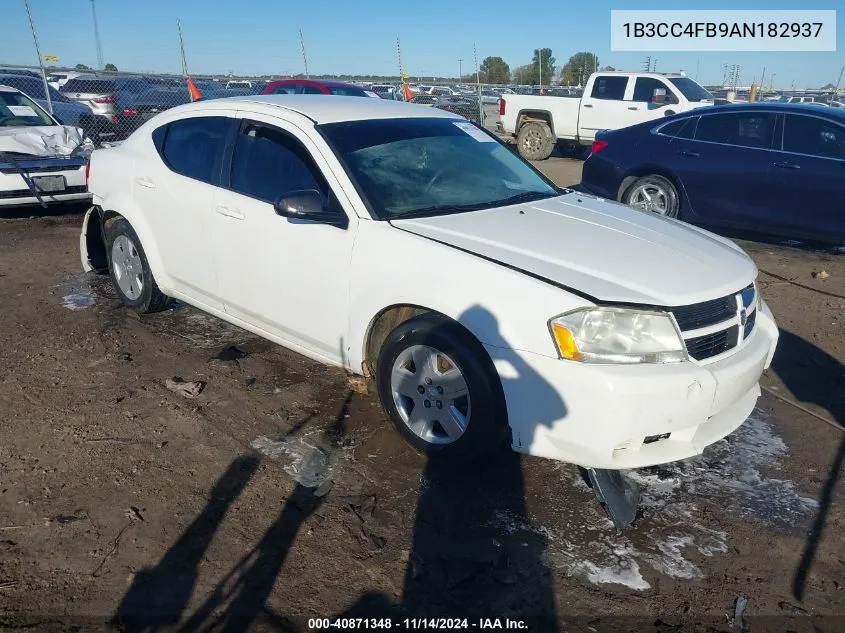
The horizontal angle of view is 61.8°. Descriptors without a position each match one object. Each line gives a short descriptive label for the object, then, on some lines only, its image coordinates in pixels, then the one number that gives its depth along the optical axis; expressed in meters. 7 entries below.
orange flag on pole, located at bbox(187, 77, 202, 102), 14.99
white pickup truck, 14.68
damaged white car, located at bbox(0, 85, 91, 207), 8.55
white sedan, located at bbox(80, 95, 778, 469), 2.95
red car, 13.96
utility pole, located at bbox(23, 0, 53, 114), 11.91
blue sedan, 7.26
